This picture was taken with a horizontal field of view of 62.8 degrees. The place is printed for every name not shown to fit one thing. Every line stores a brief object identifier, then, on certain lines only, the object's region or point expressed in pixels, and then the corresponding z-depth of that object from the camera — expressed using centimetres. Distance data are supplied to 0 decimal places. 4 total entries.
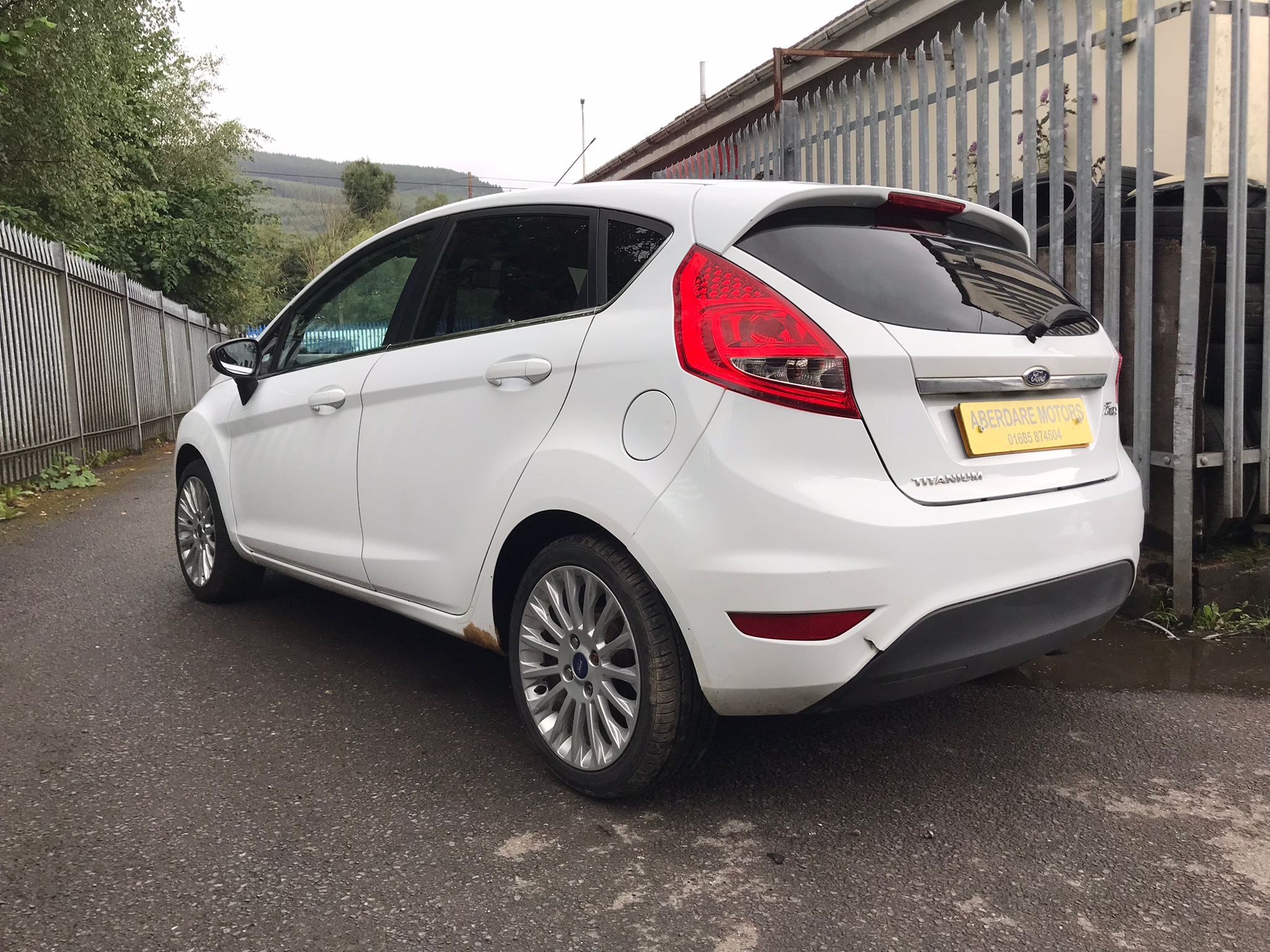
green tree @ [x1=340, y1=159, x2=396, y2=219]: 9162
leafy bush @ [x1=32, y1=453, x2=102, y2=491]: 919
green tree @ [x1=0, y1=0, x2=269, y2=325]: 1443
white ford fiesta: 236
